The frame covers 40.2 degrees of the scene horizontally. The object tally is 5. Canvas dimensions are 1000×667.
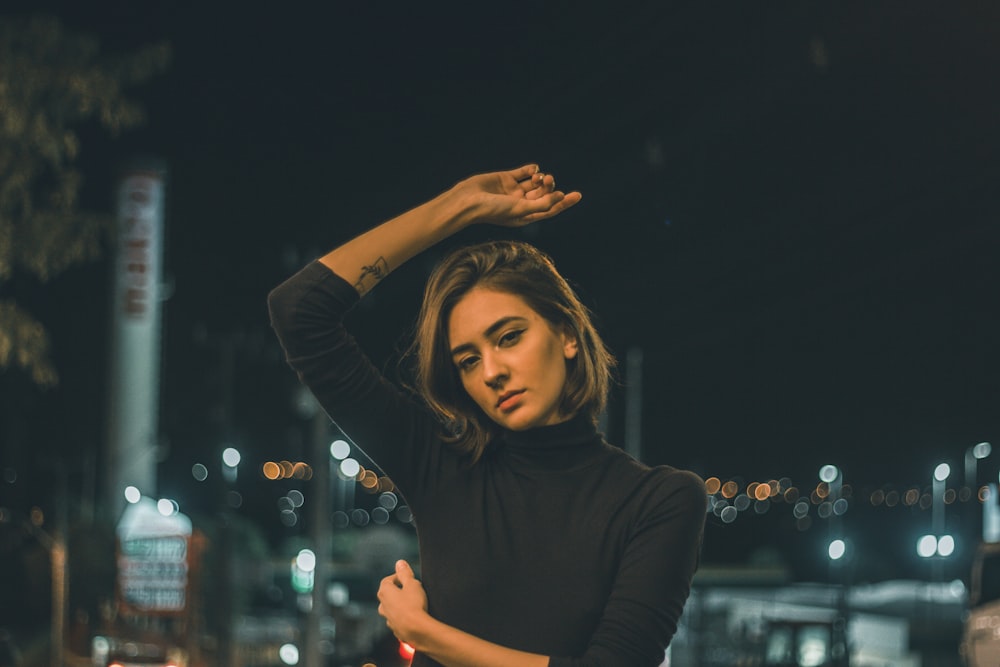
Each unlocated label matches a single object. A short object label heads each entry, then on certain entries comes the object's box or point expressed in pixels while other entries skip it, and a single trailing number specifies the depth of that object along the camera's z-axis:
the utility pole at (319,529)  21.27
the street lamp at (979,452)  49.42
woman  2.28
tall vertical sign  51.38
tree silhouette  15.26
